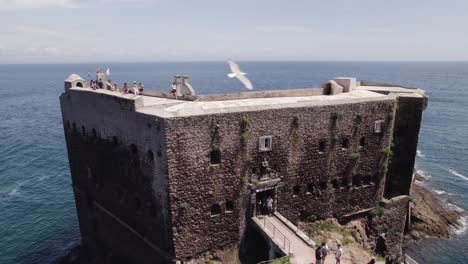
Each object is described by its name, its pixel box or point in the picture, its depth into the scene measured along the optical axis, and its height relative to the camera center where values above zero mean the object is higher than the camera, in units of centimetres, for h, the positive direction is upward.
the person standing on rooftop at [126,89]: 2925 -339
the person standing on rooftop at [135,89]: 2838 -326
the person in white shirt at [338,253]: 2209 -1212
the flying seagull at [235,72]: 2395 -170
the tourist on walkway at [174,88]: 2803 -321
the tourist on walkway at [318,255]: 2103 -1165
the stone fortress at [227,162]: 2291 -803
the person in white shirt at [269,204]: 2561 -1074
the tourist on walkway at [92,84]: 2976 -302
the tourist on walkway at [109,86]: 3032 -322
